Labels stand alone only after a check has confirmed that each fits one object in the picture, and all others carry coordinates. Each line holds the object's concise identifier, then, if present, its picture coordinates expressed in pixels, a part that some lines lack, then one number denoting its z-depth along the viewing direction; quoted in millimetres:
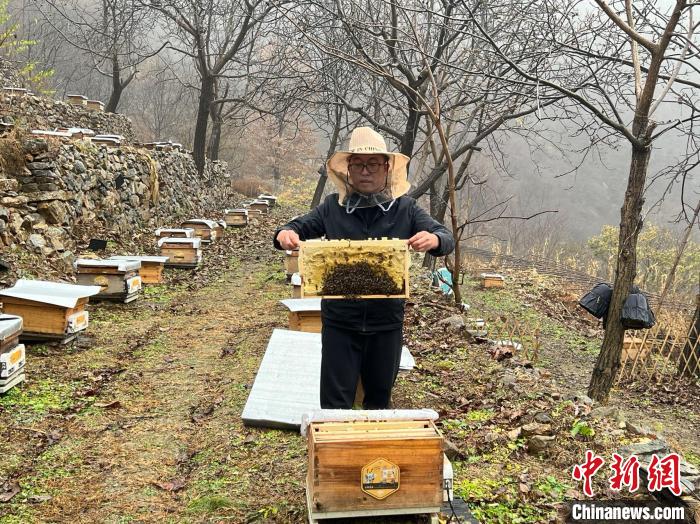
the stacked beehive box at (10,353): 4328
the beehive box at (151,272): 8984
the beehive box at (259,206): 18359
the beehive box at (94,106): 18656
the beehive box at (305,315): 5832
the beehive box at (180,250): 10156
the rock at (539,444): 3744
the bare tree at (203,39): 15789
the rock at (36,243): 7977
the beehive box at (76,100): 18045
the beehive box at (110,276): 7312
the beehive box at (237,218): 15633
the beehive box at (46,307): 5379
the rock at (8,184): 8023
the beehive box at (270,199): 22172
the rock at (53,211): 8801
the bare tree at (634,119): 5246
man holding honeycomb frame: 2988
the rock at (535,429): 3906
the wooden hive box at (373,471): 2385
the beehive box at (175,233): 10695
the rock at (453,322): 6902
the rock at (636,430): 4039
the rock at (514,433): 3920
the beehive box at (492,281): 16781
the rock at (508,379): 4882
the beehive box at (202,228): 12328
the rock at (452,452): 3611
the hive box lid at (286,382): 4172
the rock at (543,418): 4105
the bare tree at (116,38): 15422
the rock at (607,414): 4289
